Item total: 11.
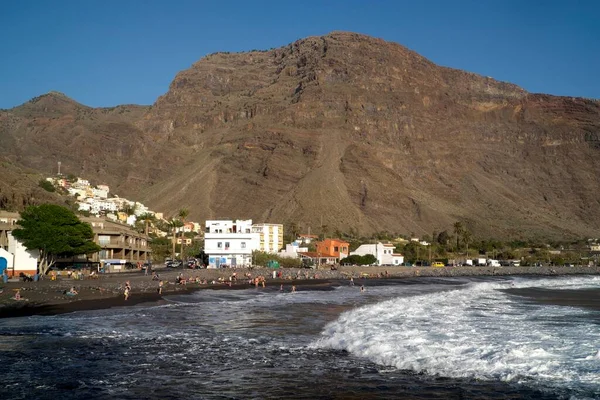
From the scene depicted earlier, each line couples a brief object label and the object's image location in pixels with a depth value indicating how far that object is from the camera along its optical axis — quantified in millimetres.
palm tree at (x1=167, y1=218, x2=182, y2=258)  90050
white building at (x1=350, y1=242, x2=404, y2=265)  105250
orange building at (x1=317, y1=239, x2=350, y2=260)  100562
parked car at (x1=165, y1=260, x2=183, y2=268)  80500
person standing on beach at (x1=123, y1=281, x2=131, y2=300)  39741
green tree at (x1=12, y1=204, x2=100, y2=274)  52375
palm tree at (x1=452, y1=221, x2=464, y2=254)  129125
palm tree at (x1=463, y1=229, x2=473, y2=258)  129625
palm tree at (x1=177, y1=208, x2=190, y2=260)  86438
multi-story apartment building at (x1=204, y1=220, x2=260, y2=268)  82312
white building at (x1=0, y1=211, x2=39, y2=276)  51709
